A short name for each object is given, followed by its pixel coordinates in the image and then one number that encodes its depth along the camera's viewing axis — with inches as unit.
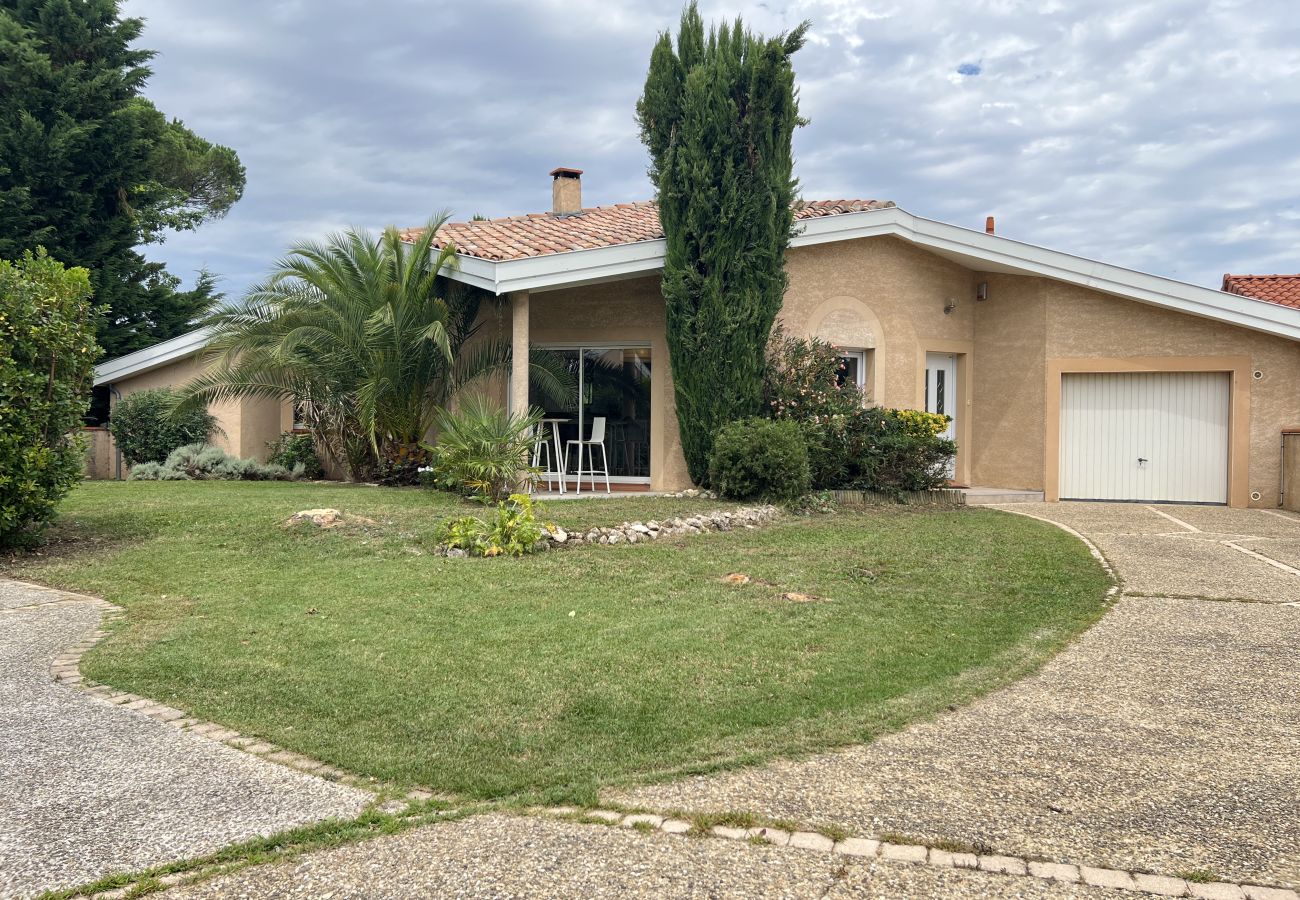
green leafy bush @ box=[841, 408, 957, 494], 528.1
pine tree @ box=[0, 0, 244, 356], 890.1
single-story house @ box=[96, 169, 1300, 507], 564.7
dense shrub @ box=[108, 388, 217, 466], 677.3
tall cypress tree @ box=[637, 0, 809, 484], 506.6
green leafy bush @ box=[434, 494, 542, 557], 357.1
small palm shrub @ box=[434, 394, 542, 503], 458.0
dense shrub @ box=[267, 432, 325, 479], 659.4
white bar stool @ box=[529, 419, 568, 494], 564.1
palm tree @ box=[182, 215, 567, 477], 542.9
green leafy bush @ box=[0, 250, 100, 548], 346.6
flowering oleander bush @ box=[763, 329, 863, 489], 521.7
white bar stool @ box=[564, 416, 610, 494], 568.1
